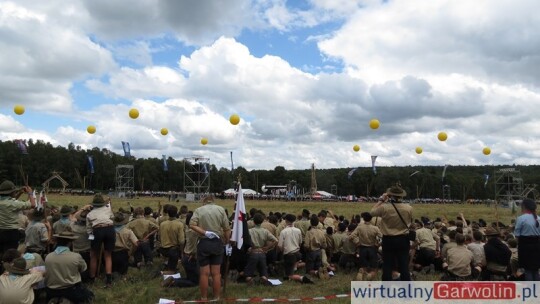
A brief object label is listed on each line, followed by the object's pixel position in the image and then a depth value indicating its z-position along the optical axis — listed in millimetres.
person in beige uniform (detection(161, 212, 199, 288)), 8414
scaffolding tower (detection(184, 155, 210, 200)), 45750
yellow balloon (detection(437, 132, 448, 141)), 19109
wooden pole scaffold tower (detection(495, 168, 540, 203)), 41188
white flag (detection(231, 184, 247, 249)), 7625
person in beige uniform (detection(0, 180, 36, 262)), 7914
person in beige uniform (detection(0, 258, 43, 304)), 5844
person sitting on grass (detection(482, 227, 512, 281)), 8406
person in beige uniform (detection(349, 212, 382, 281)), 9289
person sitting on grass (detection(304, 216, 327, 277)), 9812
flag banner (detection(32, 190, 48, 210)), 14014
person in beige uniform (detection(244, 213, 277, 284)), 8977
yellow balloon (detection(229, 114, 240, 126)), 16125
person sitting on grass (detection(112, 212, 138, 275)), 9203
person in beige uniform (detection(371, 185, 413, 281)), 7695
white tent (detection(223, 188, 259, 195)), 65581
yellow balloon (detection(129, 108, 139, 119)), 16672
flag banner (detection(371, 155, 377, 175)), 41628
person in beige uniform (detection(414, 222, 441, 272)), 10109
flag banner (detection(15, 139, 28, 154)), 37209
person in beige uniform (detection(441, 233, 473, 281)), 8594
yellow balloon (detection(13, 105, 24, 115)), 15521
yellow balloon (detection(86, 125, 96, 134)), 19605
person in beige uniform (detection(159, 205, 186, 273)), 9336
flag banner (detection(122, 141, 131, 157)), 44047
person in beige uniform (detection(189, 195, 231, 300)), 7262
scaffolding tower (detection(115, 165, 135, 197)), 53500
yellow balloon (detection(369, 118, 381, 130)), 17297
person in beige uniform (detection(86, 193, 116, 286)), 8445
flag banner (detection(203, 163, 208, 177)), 47856
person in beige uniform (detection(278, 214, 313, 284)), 9531
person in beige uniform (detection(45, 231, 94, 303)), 6727
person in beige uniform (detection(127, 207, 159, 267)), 10156
